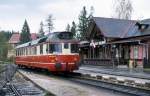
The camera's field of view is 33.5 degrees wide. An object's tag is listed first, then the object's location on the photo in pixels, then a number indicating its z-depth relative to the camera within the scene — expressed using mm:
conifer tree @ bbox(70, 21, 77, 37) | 62181
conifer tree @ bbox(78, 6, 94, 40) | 55663
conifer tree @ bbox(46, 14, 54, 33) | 65070
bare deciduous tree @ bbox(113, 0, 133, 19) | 50008
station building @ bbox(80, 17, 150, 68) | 27190
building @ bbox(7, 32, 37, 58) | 88003
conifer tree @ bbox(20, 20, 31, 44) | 72164
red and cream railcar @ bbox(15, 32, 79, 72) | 15827
